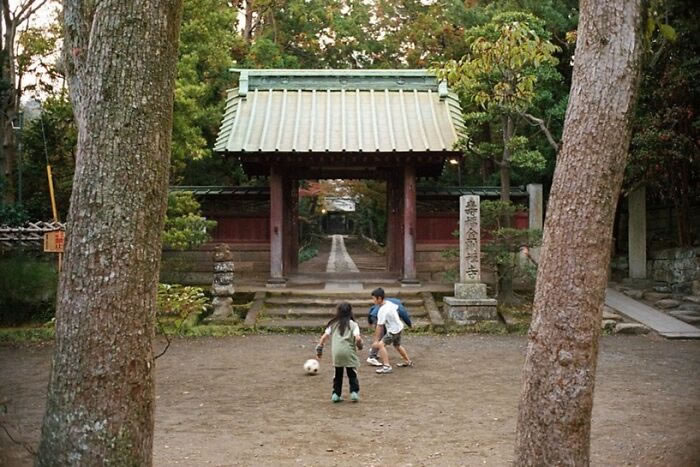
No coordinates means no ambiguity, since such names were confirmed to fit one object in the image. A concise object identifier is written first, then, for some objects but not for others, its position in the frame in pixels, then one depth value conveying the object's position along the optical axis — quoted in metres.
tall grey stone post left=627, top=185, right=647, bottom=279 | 18.58
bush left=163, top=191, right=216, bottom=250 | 14.04
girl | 7.55
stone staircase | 13.41
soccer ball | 9.05
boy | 9.50
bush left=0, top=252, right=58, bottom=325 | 13.12
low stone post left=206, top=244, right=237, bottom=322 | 13.89
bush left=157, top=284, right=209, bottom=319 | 12.90
